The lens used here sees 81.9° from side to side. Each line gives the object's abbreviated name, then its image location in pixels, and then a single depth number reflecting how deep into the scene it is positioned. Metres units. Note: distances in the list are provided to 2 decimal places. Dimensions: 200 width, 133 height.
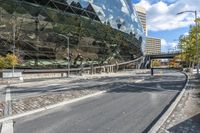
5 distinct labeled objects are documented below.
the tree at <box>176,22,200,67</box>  19.18
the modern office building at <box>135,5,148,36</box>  74.45
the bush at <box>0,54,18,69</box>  15.87
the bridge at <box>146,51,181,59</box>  51.94
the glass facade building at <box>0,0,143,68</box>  20.42
